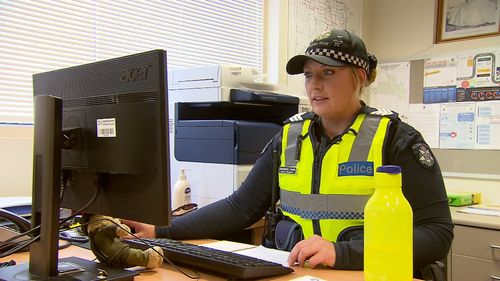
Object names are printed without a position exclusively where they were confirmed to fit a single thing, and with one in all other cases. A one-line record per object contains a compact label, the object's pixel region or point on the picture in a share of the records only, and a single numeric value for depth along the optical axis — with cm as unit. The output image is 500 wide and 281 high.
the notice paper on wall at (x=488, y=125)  296
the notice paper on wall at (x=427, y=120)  323
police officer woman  139
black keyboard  100
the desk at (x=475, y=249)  237
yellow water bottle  86
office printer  211
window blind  202
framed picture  307
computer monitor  87
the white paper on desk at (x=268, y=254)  122
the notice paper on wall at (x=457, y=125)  306
